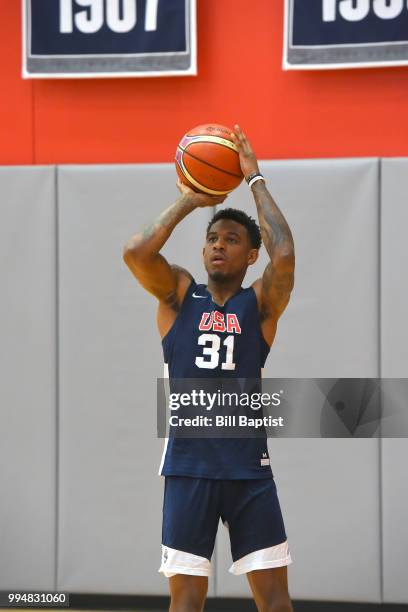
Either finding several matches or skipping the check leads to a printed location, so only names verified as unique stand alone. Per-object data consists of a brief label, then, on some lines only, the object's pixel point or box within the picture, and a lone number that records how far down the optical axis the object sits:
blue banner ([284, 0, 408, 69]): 11.21
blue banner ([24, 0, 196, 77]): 11.54
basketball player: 7.54
